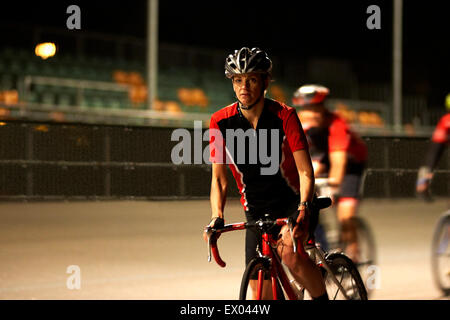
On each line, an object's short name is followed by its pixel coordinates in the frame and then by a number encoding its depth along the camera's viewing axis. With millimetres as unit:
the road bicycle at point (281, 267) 8039
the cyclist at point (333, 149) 14187
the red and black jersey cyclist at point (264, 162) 8164
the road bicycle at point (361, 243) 14602
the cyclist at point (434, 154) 14320
